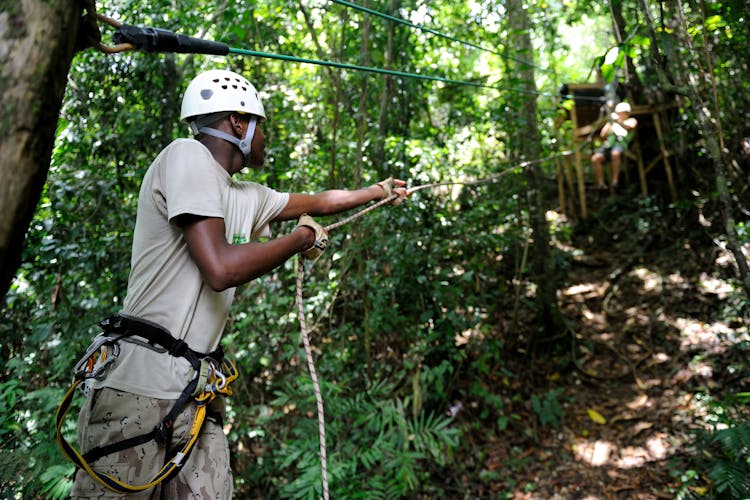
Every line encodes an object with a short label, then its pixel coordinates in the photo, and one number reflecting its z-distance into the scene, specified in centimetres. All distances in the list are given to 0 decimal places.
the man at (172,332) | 176
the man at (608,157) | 711
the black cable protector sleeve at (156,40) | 165
